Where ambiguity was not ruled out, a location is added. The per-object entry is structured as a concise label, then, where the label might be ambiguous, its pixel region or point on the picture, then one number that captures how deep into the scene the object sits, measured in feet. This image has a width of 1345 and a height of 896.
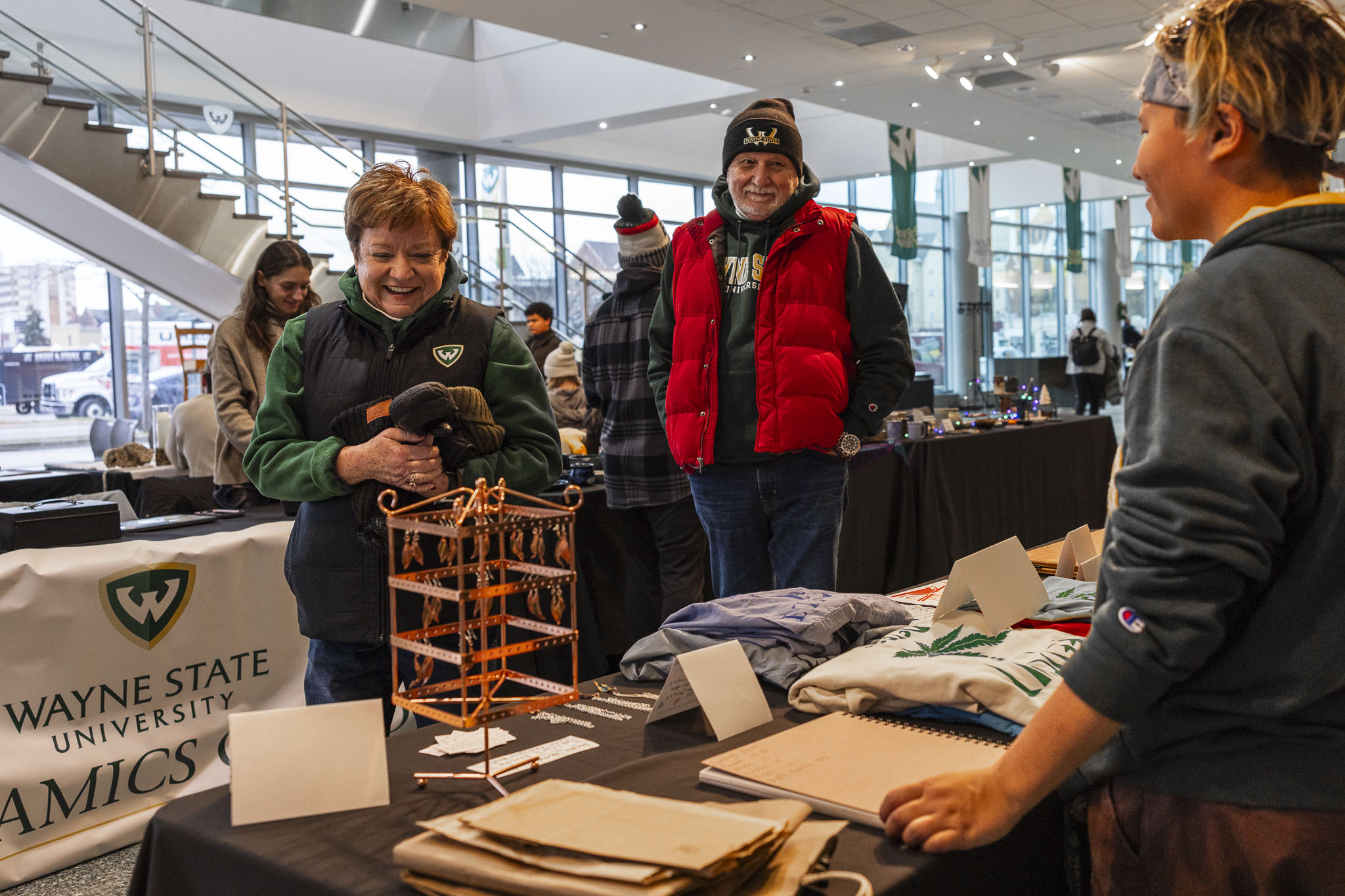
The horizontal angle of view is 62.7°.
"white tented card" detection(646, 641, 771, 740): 3.86
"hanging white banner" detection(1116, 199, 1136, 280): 59.36
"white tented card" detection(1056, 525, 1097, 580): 6.55
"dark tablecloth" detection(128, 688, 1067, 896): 2.86
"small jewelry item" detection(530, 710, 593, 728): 4.08
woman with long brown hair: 10.19
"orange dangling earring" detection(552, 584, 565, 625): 3.60
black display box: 7.54
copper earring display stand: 3.32
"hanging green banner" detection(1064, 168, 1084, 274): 48.16
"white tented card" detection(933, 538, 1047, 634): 4.83
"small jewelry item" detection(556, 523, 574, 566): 3.55
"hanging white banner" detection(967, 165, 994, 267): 42.78
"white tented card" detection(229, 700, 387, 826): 3.19
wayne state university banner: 7.23
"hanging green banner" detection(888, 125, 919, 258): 37.06
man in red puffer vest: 7.43
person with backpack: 39.68
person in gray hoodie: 2.58
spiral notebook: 3.19
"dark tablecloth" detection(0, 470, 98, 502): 13.21
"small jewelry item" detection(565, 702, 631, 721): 4.16
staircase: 18.97
